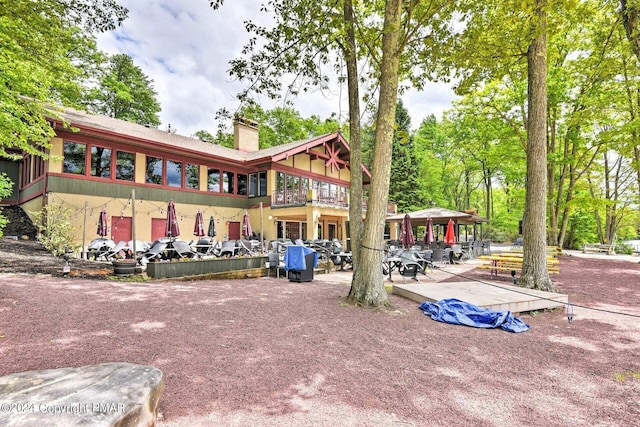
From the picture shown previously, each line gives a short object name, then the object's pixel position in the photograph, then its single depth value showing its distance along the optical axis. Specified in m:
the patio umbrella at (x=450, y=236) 13.59
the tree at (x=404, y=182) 30.27
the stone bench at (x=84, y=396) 1.69
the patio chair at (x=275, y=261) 10.18
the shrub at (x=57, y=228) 10.95
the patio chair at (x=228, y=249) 12.30
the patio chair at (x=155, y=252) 10.53
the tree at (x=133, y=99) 25.95
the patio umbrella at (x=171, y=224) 9.77
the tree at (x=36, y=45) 6.49
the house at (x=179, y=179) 13.10
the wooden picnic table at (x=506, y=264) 9.22
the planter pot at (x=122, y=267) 8.17
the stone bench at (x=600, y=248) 21.06
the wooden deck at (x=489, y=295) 5.87
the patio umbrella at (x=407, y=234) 10.59
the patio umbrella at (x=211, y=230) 13.29
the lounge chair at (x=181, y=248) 10.42
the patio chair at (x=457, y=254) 14.42
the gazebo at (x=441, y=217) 16.76
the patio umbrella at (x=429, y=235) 13.02
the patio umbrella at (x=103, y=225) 11.95
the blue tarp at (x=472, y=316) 4.98
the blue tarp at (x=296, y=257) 8.97
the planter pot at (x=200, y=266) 8.38
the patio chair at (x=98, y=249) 11.49
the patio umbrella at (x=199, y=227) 11.98
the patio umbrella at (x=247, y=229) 14.23
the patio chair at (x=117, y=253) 11.55
